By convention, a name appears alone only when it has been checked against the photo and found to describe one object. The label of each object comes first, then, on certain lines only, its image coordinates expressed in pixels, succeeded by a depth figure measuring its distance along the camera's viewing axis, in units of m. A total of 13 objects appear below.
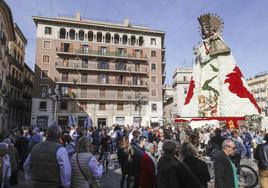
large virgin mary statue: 24.02
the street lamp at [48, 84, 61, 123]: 23.09
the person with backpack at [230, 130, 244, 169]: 8.77
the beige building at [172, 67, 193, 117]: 59.84
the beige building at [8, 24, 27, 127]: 38.69
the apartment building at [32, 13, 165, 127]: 40.84
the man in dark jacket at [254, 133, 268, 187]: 5.37
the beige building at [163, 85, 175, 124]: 69.20
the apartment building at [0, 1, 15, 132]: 27.92
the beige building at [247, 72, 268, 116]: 66.69
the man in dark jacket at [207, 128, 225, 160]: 7.76
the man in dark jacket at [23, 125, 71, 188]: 3.72
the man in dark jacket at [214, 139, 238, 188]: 3.95
